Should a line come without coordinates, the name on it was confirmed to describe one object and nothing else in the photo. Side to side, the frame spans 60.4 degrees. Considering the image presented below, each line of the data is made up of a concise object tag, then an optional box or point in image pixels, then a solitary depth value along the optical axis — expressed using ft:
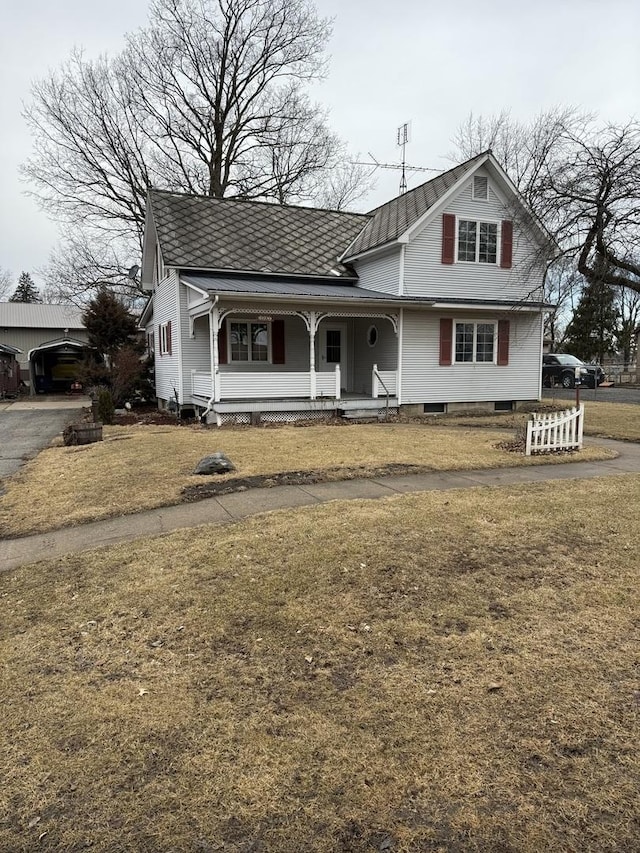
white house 48.91
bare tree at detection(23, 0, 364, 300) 81.87
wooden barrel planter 38.34
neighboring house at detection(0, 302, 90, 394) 96.44
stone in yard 26.21
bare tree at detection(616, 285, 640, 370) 145.48
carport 95.86
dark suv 95.09
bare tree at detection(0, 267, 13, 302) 190.60
